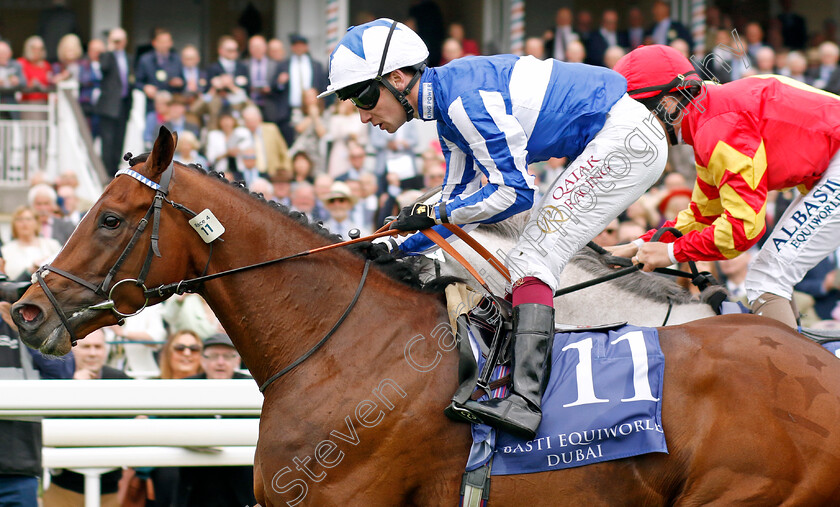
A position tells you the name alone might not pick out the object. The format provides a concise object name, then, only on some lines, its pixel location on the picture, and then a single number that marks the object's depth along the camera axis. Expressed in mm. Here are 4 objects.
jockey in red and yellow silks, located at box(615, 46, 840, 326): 7980
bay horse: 6715
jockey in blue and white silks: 7078
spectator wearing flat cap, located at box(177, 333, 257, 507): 10375
